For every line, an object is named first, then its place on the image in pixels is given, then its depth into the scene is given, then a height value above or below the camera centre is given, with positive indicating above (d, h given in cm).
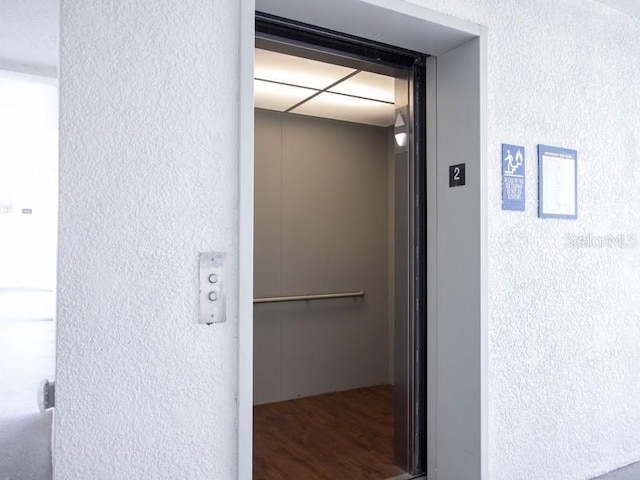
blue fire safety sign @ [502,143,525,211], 213 +34
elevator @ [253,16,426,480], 236 -13
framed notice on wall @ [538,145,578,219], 226 +34
